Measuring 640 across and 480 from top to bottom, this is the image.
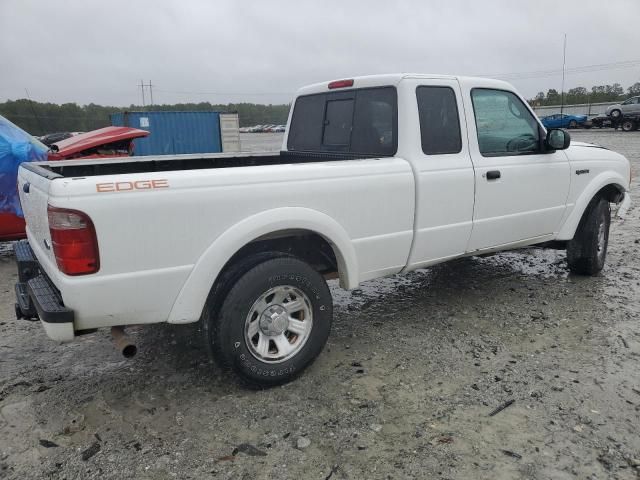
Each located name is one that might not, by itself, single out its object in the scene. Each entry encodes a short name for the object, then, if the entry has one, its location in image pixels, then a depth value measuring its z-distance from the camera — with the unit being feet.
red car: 20.36
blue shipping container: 63.00
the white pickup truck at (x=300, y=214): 9.07
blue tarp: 20.21
